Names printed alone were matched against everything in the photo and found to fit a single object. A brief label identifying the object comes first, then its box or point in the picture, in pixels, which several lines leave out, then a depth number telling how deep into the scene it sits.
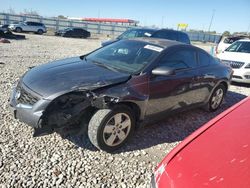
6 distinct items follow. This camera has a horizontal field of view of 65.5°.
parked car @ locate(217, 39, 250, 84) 6.63
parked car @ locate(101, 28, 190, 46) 8.62
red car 1.27
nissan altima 2.52
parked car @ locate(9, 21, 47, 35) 21.79
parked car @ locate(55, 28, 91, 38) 23.26
